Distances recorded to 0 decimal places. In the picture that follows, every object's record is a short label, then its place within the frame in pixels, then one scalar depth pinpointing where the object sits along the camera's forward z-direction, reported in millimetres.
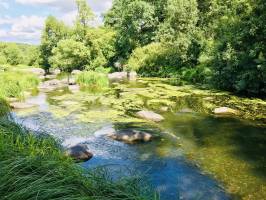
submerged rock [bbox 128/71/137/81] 39712
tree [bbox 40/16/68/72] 66562
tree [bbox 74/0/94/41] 55938
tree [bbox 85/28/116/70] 54631
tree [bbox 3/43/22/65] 96125
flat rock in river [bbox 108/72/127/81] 40738
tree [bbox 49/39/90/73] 52406
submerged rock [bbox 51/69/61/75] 57569
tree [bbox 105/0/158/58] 51150
